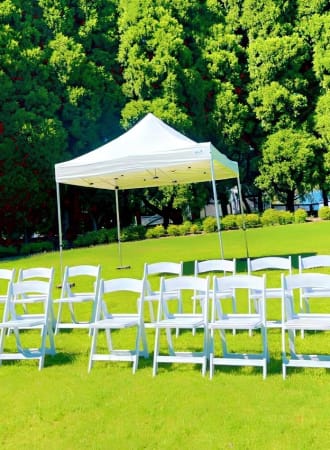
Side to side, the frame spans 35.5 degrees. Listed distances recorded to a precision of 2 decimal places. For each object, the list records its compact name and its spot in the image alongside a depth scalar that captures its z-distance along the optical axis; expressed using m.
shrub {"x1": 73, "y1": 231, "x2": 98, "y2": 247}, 22.11
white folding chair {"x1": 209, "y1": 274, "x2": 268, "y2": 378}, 4.79
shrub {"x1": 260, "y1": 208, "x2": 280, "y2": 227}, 24.22
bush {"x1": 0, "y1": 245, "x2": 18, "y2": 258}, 20.85
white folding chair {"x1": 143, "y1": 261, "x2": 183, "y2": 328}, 6.66
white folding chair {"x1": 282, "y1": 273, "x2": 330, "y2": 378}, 4.64
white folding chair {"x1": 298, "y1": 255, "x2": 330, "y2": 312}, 6.02
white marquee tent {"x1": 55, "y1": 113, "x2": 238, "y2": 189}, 9.33
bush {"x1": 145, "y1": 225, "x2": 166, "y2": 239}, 23.14
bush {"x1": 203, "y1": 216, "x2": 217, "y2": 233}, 23.39
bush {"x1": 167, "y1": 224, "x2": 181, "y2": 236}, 23.31
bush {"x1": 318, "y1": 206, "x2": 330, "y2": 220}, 24.48
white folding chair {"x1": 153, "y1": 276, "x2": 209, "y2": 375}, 4.99
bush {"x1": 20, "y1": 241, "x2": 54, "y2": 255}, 21.06
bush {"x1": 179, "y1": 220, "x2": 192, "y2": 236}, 23.31
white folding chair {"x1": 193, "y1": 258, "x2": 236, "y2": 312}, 6.55
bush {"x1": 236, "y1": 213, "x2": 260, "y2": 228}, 24.02
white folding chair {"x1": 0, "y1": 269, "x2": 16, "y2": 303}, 7.02
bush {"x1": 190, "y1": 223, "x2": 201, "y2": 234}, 23.53
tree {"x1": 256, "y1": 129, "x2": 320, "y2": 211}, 25.74
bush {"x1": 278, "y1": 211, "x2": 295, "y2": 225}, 24.27
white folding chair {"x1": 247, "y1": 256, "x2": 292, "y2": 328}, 6.42
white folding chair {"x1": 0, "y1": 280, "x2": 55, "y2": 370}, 5.56
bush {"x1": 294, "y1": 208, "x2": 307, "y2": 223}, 24.20
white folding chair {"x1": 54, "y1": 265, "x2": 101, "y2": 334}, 6.89
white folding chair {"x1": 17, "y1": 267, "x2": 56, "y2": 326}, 7.24
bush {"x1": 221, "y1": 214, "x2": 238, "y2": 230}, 23.98
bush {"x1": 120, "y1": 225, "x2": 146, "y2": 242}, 22.73
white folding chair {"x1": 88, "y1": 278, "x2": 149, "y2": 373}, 5.23
